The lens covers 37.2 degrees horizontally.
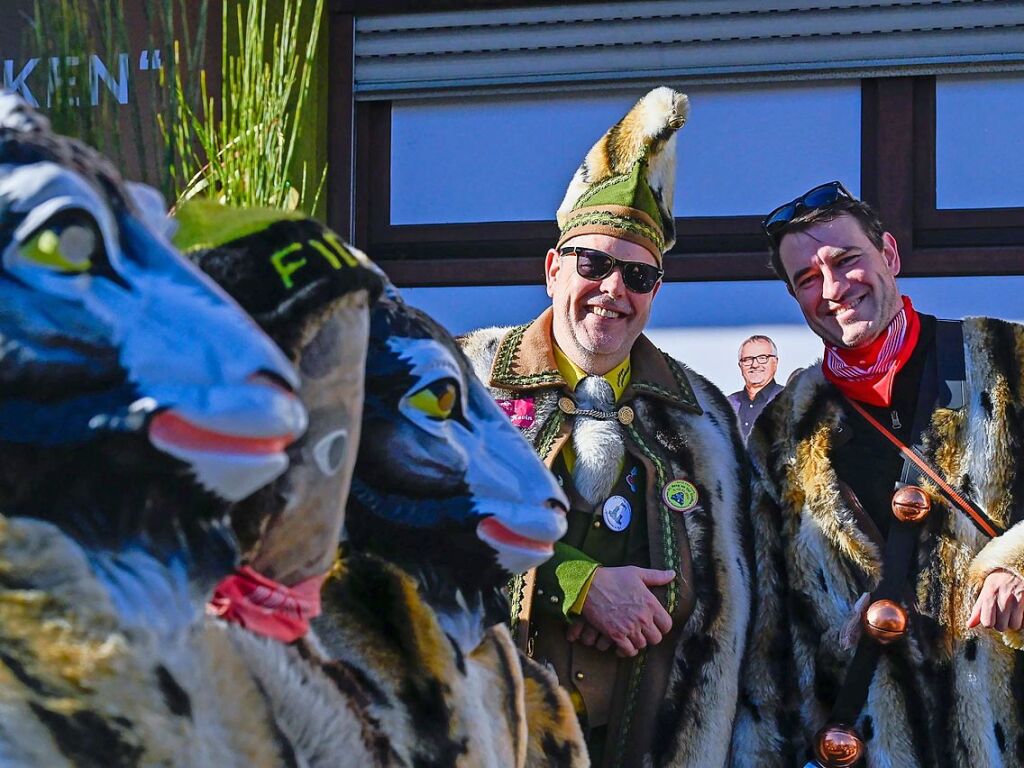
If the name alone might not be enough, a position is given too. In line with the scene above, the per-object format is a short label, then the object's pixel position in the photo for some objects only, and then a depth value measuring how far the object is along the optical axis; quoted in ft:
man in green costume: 8.91
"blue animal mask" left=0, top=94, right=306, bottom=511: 3.47
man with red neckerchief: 8.81
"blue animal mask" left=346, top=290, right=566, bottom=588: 4.64
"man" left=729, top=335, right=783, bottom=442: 14.89
